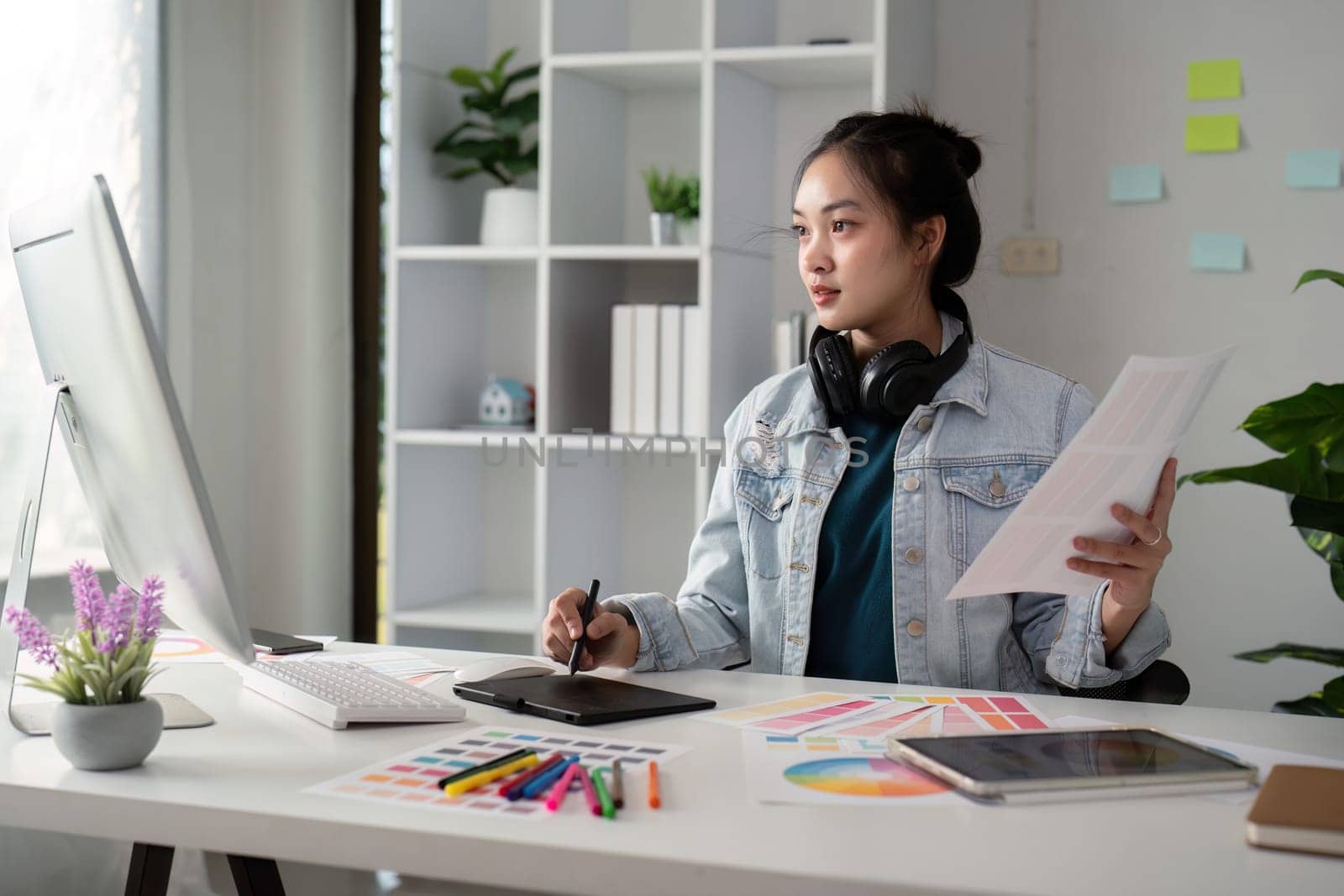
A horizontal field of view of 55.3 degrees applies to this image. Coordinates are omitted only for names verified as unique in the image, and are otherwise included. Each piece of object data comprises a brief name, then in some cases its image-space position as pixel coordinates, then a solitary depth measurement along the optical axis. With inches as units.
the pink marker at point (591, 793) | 35.6
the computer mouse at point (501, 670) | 52.2
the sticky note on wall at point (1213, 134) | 100.2
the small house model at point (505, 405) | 110.9
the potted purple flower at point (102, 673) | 38.7
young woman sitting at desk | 63.3
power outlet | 105.1
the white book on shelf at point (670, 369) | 101.7
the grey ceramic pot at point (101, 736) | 38.5
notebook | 32.6
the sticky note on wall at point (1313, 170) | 98.0
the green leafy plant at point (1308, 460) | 72.8
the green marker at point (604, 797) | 35.0
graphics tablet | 46.5
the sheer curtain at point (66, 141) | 86.4
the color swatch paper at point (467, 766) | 36.0
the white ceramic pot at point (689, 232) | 102.3
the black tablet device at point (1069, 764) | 37.3
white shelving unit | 101.1
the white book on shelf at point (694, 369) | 99.7
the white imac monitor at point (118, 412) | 38.7
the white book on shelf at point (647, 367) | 102.5
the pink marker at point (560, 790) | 35.5
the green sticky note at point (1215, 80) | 100.1
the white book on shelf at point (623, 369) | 103.3
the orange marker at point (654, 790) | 36.2
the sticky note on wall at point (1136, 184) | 102.3
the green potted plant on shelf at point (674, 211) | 102.5
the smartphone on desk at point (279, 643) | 59.8
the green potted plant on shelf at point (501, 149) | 108.3
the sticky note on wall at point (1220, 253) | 100.4
